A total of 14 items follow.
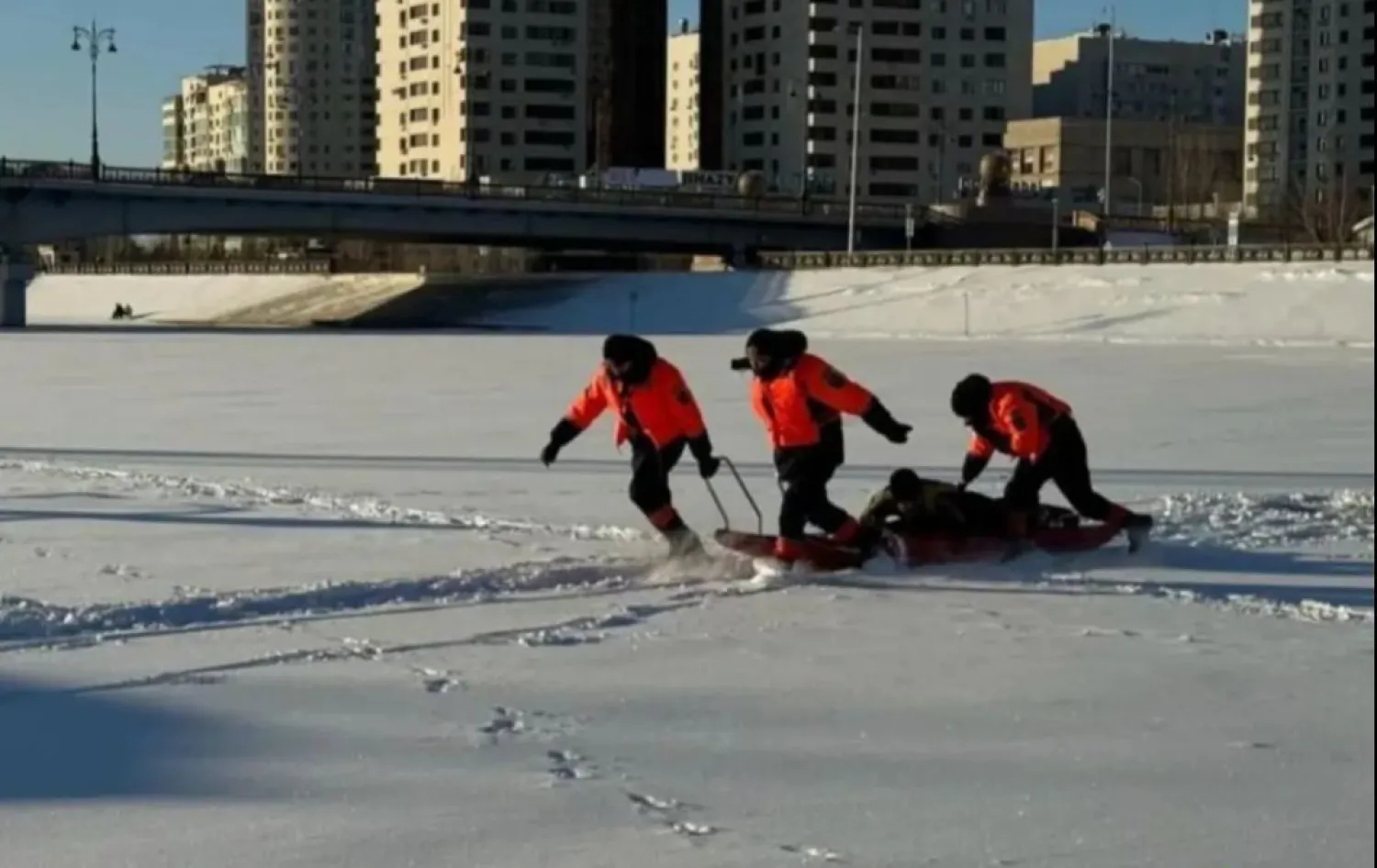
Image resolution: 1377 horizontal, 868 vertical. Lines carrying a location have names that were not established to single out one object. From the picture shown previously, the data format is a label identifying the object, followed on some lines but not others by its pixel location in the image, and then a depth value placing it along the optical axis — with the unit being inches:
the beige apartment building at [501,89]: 5984.3
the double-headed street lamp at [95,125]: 2822.3
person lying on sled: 467.8
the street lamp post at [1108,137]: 3538.4
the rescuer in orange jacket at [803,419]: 447.2
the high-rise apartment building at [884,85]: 5871.1
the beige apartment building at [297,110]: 7342.5
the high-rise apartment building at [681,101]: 7332.7
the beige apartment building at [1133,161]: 4766.2
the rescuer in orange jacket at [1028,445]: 461.1
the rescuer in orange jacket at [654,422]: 461.4
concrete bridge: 2802.7
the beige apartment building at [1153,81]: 6574.8
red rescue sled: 454.6
